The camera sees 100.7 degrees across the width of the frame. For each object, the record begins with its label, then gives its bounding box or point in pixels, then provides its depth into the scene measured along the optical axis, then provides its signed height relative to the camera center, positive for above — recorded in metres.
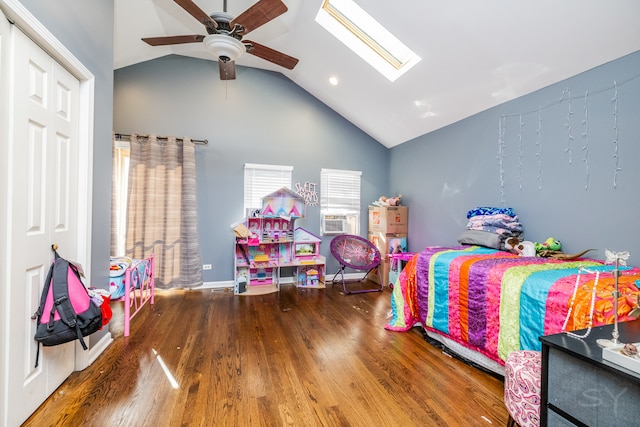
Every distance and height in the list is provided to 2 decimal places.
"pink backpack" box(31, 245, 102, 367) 1.52 -0.58
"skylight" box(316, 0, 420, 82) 2.97 +2.09
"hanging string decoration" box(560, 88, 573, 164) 2.37 +0.80
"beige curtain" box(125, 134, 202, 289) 3.65 +0.05
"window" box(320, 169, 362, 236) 4.63 +0.21
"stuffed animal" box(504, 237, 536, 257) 2.46 -0.30
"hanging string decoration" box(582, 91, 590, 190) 2.27 +0.66
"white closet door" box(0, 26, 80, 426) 1.39 +0.05
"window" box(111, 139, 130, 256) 3.54 +0.25
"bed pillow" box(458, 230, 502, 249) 2.68 -0.26
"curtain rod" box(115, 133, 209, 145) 3.62 +1.05
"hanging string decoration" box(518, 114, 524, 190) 2.78 +0.62
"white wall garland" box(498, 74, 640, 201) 2.10 +0.75
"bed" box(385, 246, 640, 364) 1.45 -0.56
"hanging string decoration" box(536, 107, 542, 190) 2.60 +0.68
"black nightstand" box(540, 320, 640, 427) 0.82 -0.58
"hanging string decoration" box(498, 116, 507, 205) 2.94 +0.68
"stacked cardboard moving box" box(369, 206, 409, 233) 4.30 -0.09
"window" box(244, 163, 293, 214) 4.23 +0.51
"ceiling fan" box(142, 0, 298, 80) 2.00 +1.53
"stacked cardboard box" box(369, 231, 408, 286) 4.27 -0.53
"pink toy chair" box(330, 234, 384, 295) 4.25 -0.61
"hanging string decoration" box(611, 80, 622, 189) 2.09 +0.64
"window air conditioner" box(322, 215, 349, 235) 4.64 -0.19
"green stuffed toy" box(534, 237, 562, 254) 2.41 -0.28
